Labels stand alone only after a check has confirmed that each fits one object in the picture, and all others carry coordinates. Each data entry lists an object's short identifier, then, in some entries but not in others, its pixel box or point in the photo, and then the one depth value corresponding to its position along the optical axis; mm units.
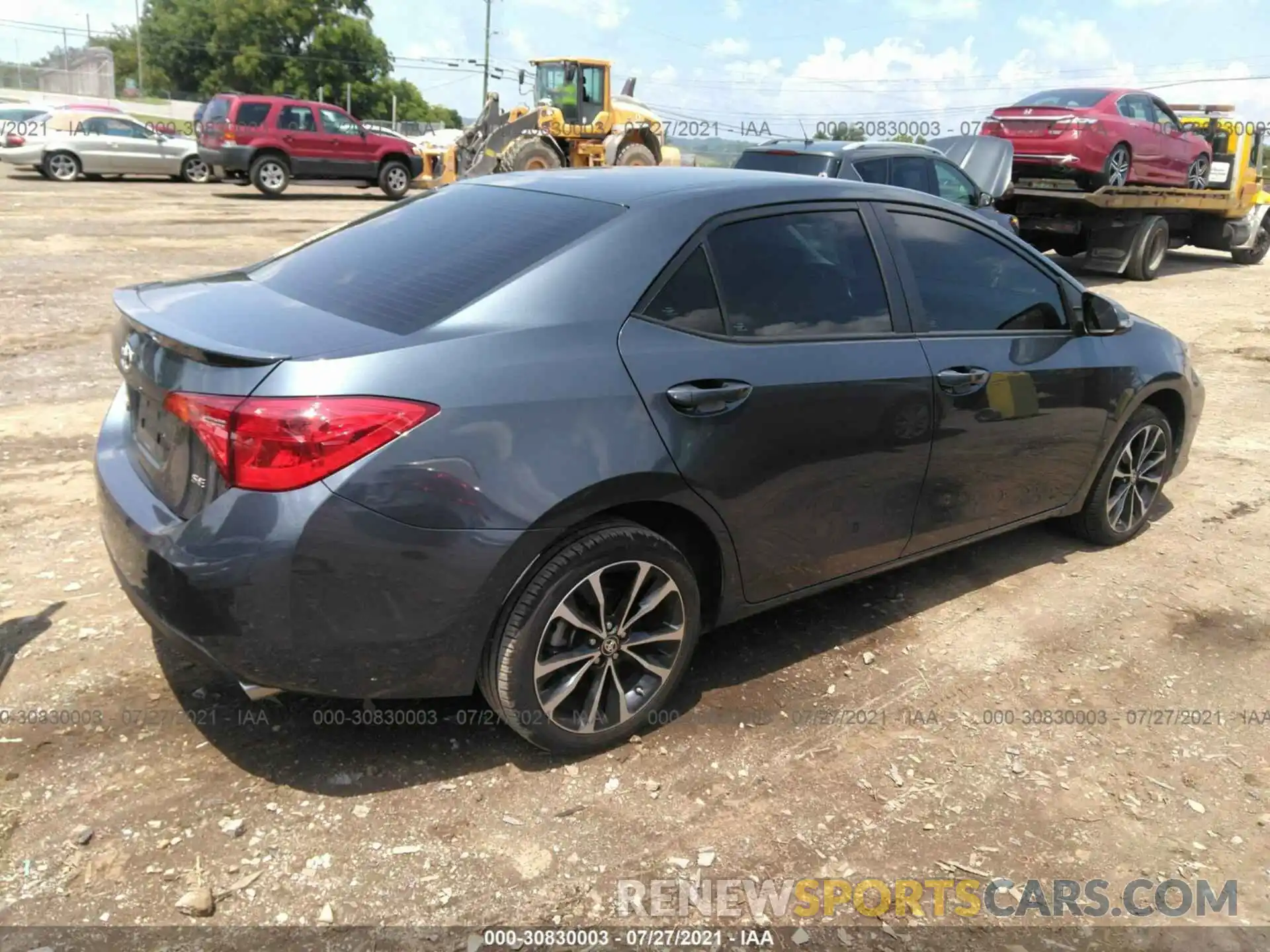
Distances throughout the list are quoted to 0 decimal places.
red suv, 20672
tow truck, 13250
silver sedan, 21734
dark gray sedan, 2516
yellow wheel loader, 20438
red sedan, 12945
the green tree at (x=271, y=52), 73938
